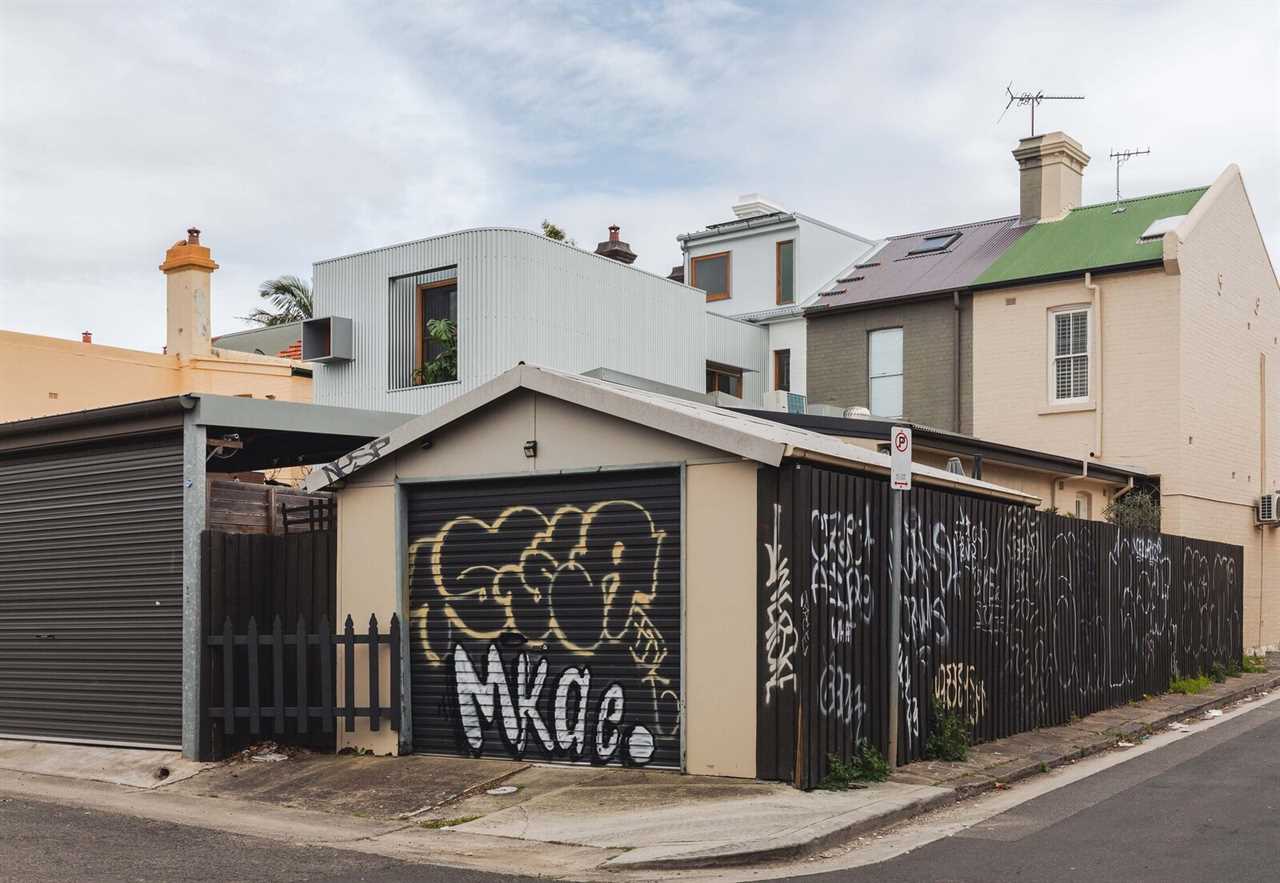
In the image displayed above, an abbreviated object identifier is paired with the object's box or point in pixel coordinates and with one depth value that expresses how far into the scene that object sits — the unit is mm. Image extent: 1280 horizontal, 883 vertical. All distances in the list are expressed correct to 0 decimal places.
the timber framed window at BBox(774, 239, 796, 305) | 31266
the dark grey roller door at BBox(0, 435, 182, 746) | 12633
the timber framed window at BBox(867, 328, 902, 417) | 29078
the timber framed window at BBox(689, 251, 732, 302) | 32656
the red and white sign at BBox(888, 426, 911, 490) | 10594
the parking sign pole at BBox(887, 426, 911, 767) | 10711
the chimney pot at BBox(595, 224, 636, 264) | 30344
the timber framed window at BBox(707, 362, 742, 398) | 30062
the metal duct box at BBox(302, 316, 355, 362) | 24938
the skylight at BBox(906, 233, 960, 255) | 31125
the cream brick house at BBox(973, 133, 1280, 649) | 25641
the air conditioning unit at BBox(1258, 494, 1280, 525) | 29188
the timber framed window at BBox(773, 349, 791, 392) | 30844
